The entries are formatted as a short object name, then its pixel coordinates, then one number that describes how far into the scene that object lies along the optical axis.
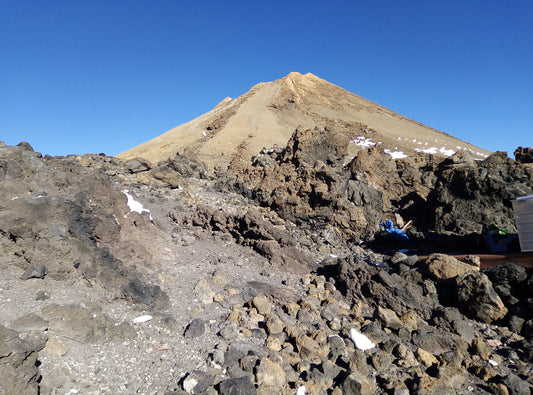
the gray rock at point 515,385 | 3.42
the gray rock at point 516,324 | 4.57
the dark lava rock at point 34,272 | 3.56
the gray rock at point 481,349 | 4.02
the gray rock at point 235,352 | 3.40
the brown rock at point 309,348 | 3.67
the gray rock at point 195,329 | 3.76
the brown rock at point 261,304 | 4.42
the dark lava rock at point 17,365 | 2.33
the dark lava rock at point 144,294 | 4.05
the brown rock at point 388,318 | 4.36
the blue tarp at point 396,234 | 8.40
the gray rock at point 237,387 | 2.89
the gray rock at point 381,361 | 3.64
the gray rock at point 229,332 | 3.80
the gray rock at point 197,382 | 2.92
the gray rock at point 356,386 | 3.16
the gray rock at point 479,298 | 4.76
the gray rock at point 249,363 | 3.29
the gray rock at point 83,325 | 3.15
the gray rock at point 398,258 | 5.93
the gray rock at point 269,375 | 3.12
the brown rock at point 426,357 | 3.78
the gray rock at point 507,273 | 4.95
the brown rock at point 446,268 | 5.15
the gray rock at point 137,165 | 10.10
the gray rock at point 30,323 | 2.97
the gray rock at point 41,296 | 3.39
